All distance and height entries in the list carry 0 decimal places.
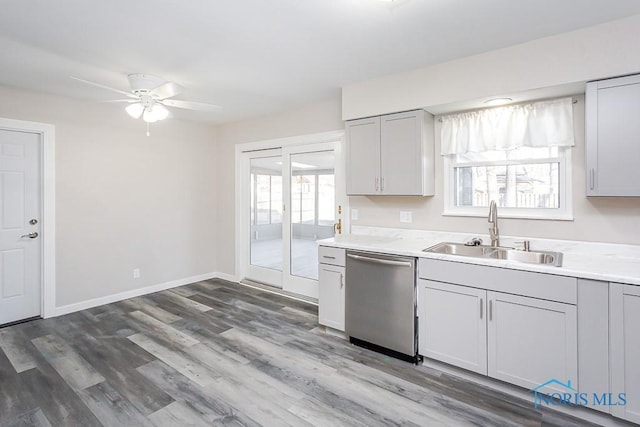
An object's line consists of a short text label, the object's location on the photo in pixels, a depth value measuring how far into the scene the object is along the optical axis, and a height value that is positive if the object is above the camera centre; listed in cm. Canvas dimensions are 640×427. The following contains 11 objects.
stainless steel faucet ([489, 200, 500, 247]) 285 -9
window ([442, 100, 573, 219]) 267 +43
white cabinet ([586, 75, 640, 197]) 217 +49
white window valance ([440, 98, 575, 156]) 262 +70
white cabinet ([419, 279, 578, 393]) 208 -85
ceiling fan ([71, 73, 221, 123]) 304 +109
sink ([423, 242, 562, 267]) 258 -35
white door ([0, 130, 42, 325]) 348 -15
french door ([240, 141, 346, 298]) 412 +1
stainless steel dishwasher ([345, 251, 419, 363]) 269 -78
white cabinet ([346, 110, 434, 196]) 307 +54
